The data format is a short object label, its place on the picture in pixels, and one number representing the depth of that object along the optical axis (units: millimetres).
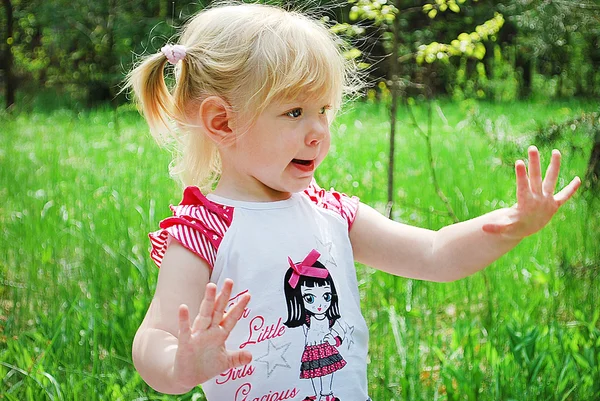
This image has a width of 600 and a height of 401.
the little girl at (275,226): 1507
